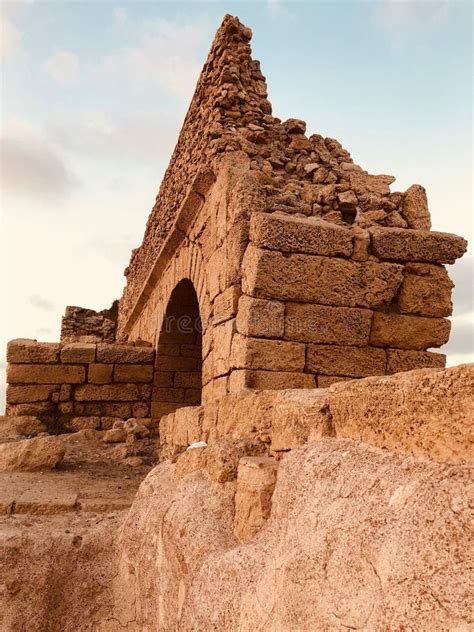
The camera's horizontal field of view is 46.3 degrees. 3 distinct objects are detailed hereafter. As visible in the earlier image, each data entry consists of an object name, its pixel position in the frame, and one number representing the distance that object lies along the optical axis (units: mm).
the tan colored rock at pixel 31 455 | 5766
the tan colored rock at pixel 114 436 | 7930
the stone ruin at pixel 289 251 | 4461
